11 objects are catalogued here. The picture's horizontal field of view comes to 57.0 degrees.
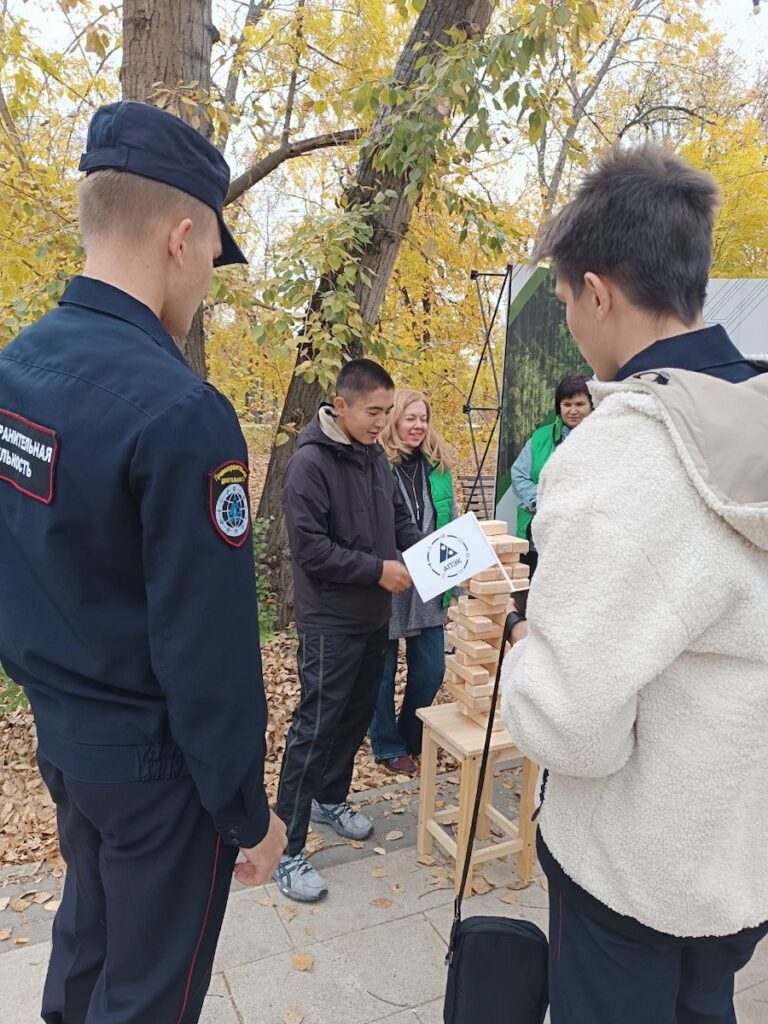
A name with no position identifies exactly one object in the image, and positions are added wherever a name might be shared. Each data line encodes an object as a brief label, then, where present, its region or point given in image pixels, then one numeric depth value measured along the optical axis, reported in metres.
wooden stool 2.89
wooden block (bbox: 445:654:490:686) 2.93
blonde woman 3.95
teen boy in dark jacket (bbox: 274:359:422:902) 2.88
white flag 2.46
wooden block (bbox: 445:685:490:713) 2.94
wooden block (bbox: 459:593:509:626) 2.90
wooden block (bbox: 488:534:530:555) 2.73
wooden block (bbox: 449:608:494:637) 2.90
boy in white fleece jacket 1.10
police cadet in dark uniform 1.30
